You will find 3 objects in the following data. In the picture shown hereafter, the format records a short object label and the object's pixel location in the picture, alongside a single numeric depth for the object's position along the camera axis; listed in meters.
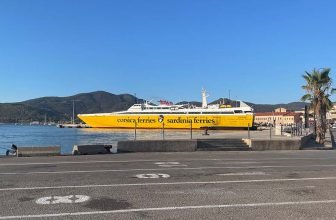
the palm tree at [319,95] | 33.16
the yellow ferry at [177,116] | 113.25
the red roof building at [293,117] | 191.65
